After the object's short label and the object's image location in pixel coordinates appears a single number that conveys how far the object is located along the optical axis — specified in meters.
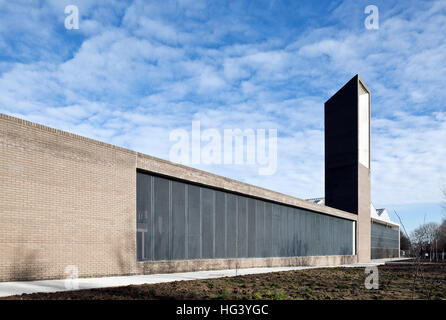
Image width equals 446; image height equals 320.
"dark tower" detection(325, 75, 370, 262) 47.00
